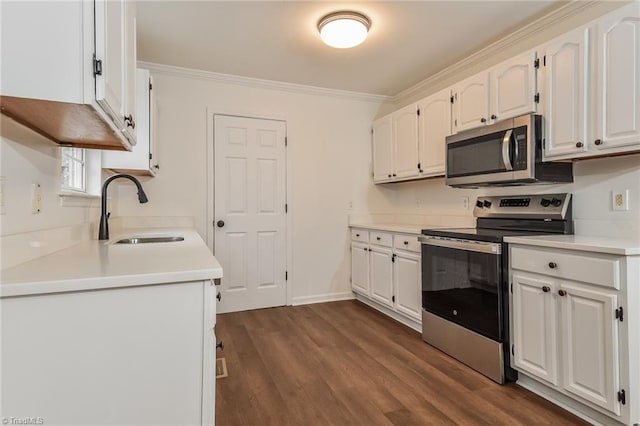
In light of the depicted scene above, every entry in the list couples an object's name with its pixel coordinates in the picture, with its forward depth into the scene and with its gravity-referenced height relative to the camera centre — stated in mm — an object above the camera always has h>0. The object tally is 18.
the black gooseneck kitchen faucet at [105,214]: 2072 +14
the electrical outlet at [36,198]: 1344 +74
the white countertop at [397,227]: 2992 -122
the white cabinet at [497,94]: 2277 +895
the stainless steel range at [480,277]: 2156 -440
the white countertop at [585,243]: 1565 -149
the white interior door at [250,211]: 3602 +52
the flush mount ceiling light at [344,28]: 2428 +1371
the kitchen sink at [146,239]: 2254 -164
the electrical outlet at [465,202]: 3170 +119
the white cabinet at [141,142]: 2498 +560
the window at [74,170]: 2018 +301
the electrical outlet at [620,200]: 2045 +87
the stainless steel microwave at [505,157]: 2229 +416
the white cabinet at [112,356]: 888 -395
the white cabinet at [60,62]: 917 +441
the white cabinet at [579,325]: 1584 -582
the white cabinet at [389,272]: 2984 -560
